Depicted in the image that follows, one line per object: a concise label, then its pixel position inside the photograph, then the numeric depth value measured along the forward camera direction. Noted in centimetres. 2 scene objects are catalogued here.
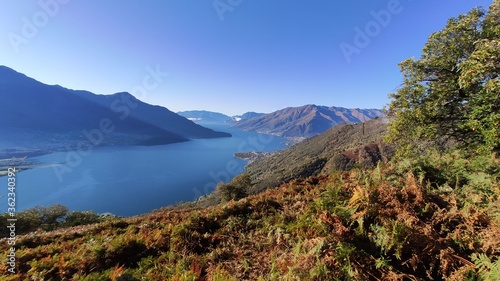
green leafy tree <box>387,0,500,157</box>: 905
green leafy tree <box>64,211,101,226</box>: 3648
